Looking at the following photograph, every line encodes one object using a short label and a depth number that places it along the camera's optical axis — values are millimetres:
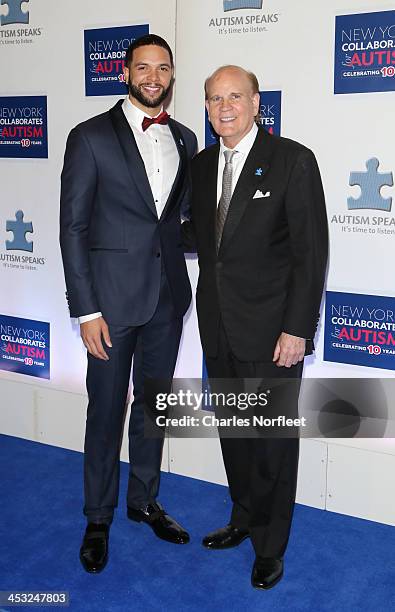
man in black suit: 2773
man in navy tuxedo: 2988
